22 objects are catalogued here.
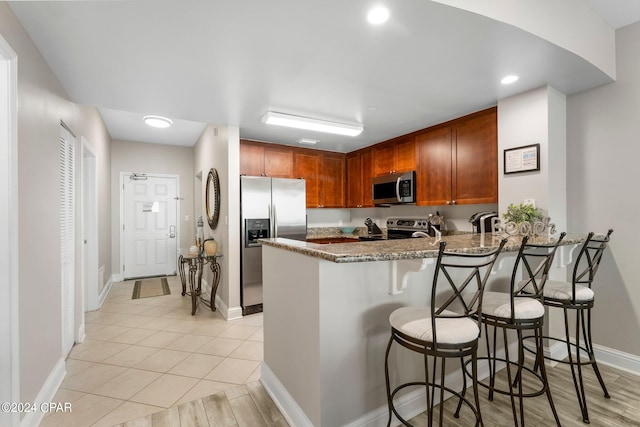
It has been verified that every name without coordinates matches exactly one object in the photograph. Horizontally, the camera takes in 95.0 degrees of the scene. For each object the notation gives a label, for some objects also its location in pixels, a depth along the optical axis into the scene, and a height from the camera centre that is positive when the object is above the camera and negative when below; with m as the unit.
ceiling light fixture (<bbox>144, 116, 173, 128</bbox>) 4.13 +1.37
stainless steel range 3.80 -0.16
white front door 5.71 -0.19
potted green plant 2.30 -0.04
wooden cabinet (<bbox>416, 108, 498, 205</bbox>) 2.94 +0.57
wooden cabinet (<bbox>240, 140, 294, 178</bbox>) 4.04 +0.80
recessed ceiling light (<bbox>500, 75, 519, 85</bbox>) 2.30 +1.07
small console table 3.81 -0.76
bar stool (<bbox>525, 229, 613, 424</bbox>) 1.82 -0.56
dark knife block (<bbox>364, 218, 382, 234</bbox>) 4.73 -0.21
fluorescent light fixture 3.07 +1.01
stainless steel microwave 3.76 +0.35
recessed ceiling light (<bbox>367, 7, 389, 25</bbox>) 1.52 +1.06
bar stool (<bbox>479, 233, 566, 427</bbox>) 1.60 -0.56
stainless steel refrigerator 3.74 -0.06
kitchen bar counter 1.55 -0.62
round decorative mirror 4.09 +0.26
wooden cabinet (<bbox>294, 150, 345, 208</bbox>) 4.59 +0.63
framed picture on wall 2.50 +0.48
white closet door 2.57 -0.13
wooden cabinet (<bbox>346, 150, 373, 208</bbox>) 4.55 +0.58
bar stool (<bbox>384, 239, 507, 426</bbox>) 1.32 -0.55
